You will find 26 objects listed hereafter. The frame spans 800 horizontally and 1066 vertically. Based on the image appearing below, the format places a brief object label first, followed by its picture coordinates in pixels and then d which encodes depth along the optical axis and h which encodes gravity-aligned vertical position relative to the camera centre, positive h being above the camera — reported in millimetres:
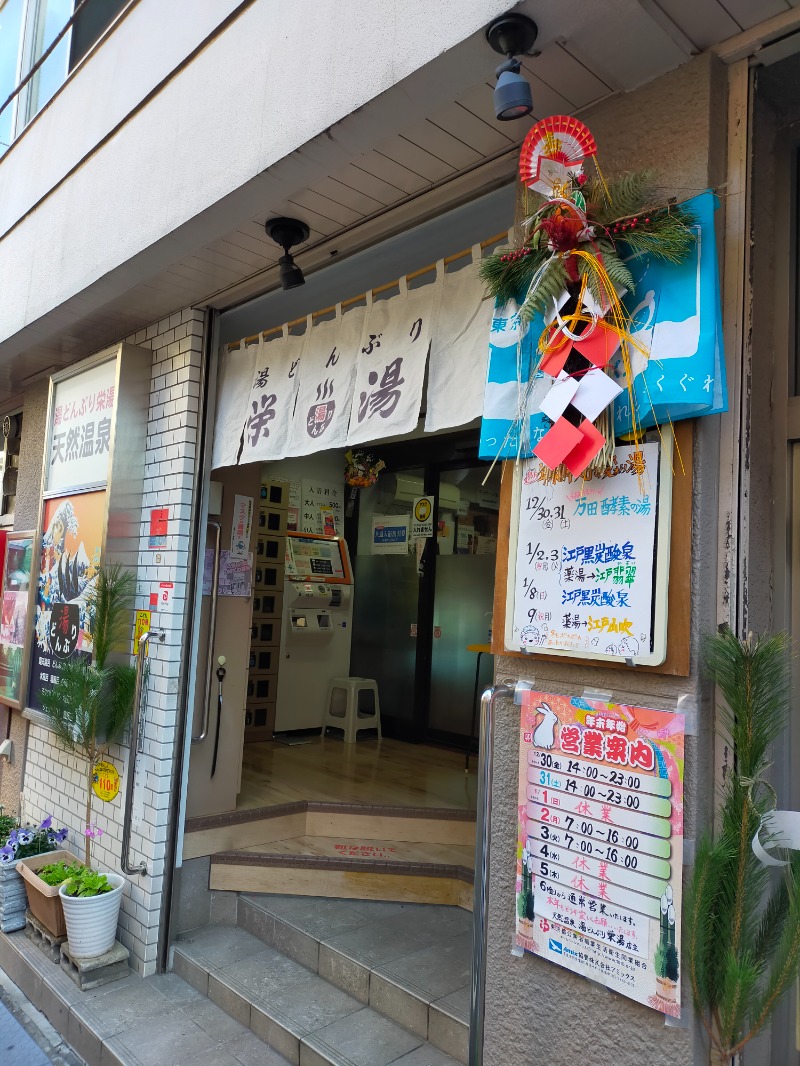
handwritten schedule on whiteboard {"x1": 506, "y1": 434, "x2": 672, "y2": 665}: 2041 +145
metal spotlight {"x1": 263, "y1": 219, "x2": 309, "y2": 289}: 3338 +1645
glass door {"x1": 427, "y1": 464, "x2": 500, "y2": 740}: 6738 +77
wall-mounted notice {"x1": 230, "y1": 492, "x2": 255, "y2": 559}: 4824 +440
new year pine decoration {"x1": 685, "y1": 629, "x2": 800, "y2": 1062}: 1738 -656
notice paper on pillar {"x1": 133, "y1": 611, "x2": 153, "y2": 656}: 4277 -218
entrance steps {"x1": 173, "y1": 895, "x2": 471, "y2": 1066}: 3078 -1850
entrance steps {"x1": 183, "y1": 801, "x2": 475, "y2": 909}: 4121 -1516
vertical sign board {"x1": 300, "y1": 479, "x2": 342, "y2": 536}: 7512 +925
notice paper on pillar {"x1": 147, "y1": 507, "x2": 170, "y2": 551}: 4242 +351
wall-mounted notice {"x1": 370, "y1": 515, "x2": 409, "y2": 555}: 7457 +666
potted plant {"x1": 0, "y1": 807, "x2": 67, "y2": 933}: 4434 -1697
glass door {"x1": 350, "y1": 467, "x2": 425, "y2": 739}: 7285 +21
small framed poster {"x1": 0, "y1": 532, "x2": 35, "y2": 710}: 5191 -269
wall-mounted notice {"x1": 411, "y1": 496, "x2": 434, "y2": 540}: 7172 +815
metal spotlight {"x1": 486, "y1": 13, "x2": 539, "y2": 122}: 1963 +1508
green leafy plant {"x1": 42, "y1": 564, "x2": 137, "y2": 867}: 4086 -604
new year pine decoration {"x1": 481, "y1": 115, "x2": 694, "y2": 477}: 2059 +982
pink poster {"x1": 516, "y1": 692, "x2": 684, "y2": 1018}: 1949 -669
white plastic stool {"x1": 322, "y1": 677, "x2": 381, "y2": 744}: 7168 -1098
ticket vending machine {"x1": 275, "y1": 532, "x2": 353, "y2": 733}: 7184 -311
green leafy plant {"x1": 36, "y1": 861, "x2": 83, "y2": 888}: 4086 -1642
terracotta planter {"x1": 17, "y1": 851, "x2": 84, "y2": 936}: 4048 -1790
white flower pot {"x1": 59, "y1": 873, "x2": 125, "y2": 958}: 3852 -1789
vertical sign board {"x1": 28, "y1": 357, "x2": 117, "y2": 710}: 4547 +438
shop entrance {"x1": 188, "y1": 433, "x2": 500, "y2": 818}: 6617 -201
